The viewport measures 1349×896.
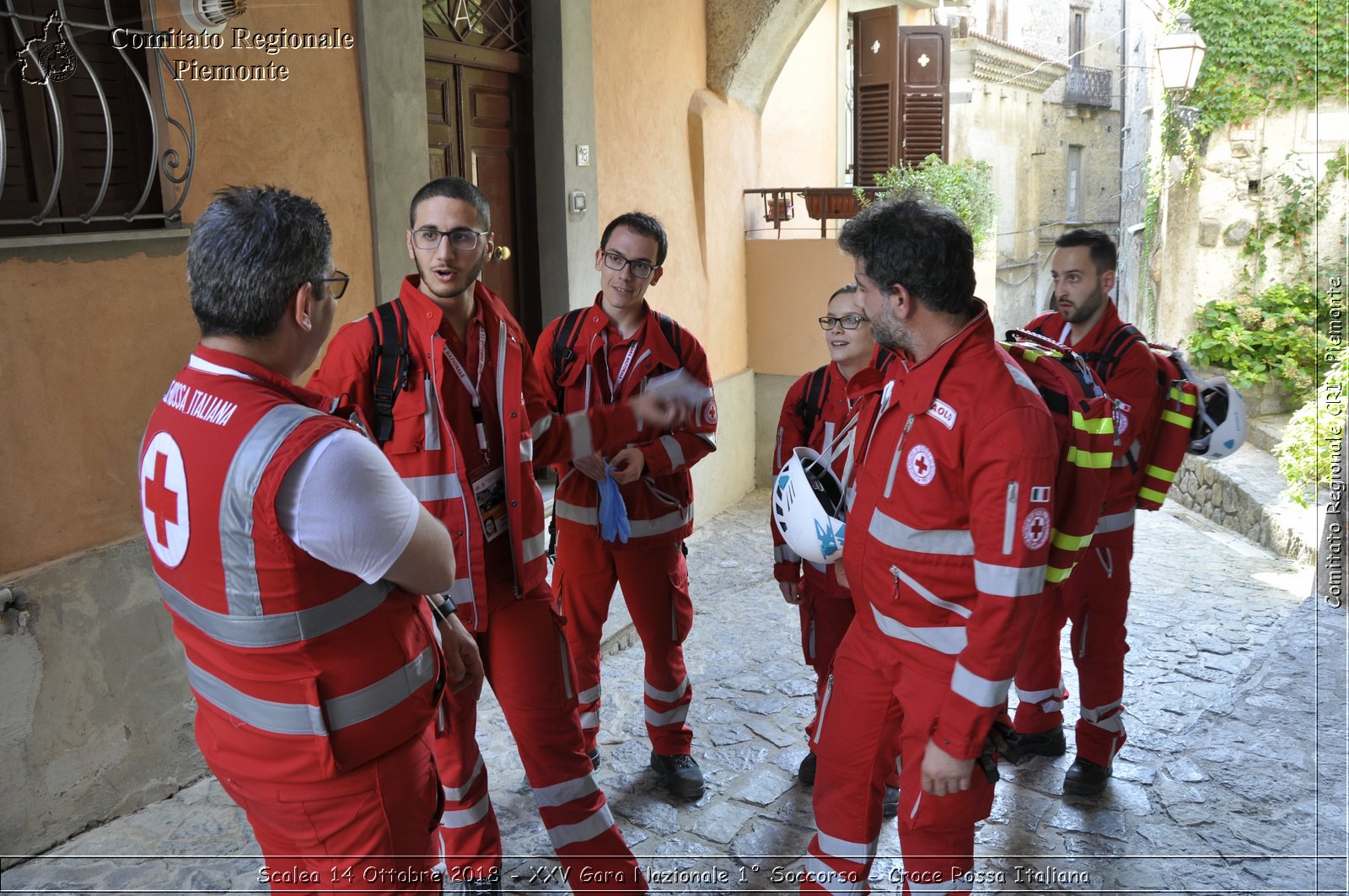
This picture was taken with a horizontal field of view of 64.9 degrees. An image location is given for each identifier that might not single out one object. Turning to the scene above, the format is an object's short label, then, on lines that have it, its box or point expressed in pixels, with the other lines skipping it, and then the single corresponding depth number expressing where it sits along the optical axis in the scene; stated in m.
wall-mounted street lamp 12.03
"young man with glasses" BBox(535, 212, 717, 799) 3.96
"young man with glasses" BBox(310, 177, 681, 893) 3.02
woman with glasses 3.73
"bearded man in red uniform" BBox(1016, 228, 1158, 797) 4.11
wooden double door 5.88
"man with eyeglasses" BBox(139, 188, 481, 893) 1.89
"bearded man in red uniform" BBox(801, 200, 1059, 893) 2.47
